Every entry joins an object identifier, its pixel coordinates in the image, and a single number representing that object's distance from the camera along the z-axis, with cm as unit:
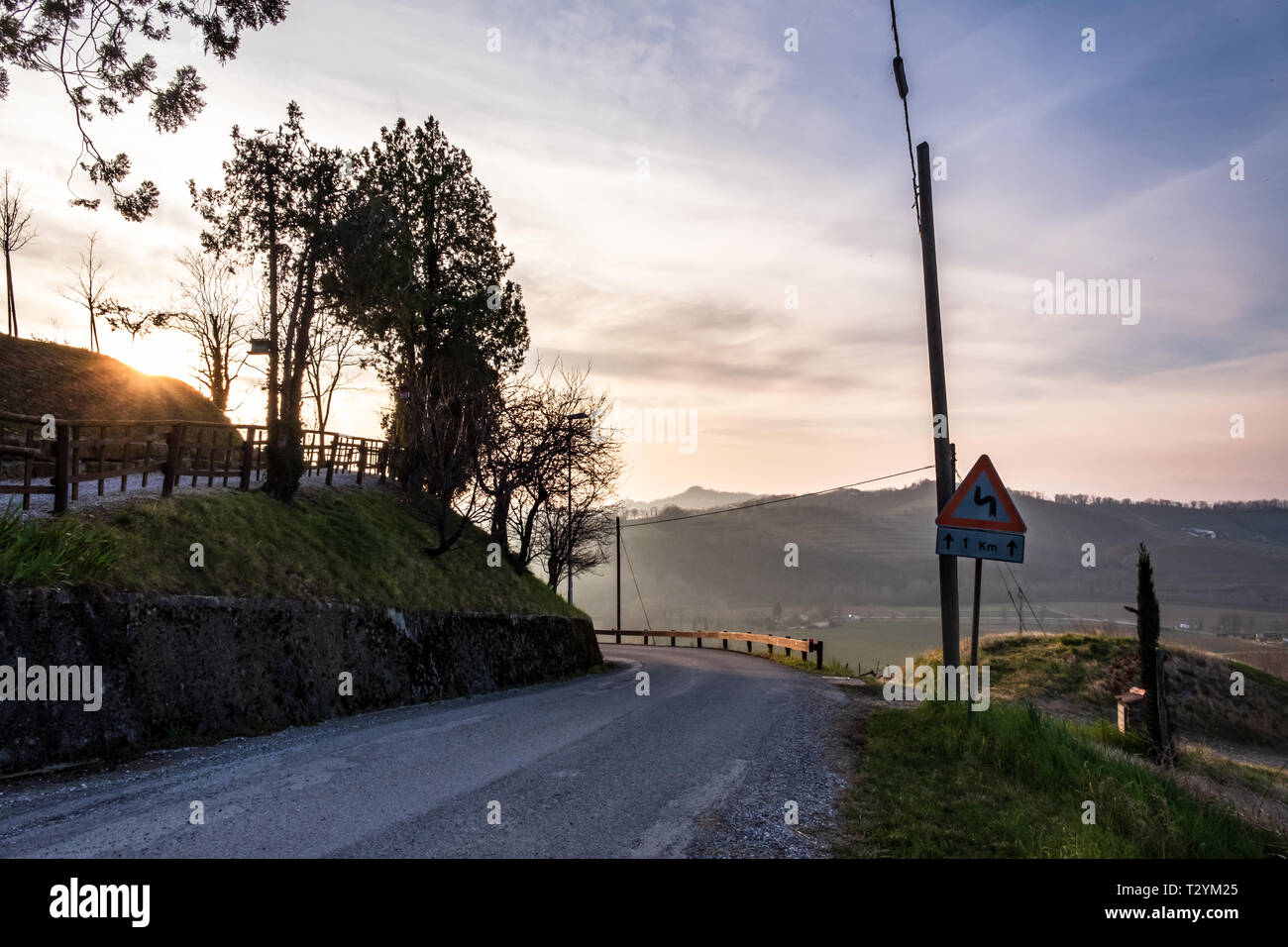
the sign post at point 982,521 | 868
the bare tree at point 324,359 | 4053
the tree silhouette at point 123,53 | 879
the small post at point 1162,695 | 1998
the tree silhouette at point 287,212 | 1989
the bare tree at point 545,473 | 2428
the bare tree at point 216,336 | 4100
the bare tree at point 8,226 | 3692
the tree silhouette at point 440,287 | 2679
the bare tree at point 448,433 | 2155
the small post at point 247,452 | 1750
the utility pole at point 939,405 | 1062
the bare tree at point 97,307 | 3581
